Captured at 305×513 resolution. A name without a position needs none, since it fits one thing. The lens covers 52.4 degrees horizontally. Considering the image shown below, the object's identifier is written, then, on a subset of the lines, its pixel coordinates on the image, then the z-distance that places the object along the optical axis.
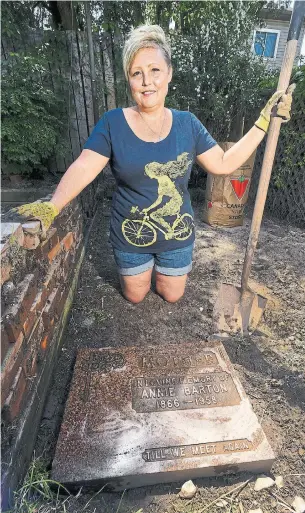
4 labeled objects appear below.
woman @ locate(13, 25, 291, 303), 1.68
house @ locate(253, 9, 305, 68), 10.17
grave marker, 1.24
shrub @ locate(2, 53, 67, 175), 4.04
